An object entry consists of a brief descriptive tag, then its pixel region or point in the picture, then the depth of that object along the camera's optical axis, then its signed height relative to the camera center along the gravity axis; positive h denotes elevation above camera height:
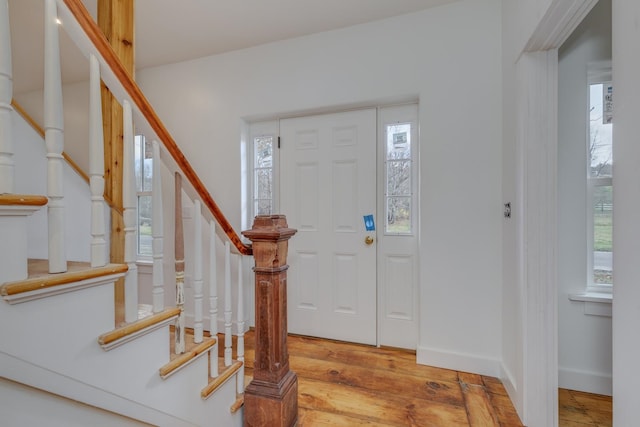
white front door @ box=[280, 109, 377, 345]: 2.37 -0.08
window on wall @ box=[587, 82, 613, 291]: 1.78 +0.13
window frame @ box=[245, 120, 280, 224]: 2.64 +0.49
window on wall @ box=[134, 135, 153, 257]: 2.95 +0.24
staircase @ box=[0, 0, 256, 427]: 0.62 -0.25
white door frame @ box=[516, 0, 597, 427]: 1.46 -0.15
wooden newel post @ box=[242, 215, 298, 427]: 1.34 -0.61
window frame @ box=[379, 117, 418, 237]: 2.28 +0.40
